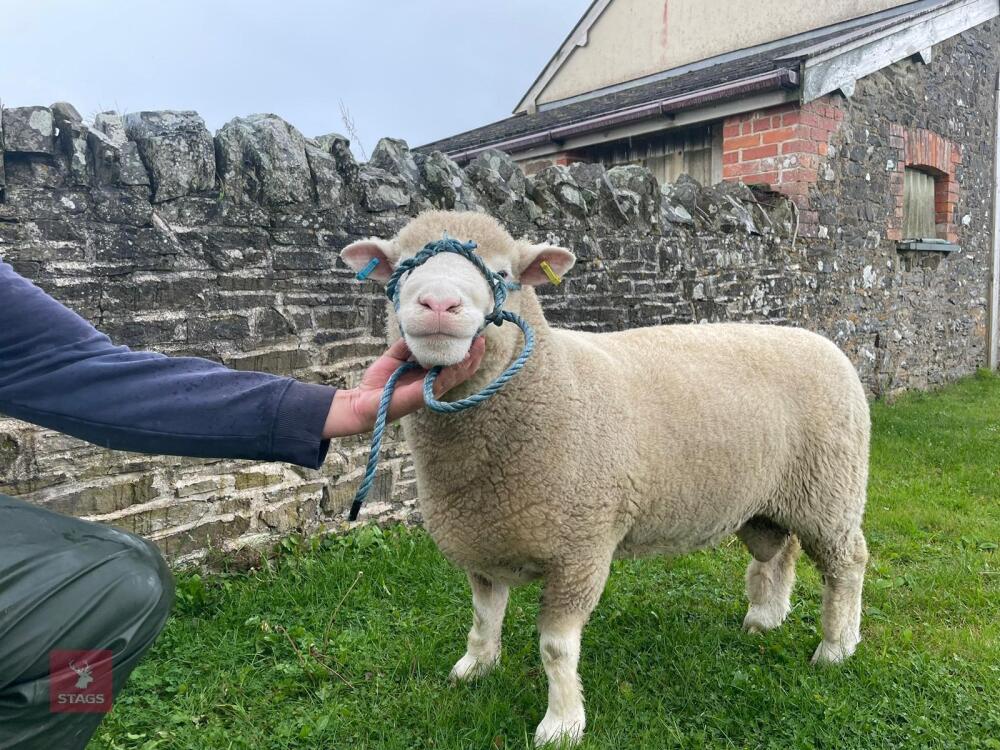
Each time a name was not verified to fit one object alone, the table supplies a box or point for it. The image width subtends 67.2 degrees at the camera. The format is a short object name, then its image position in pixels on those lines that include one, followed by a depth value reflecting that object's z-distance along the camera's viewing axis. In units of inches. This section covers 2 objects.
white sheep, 88.2
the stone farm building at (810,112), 284.4
